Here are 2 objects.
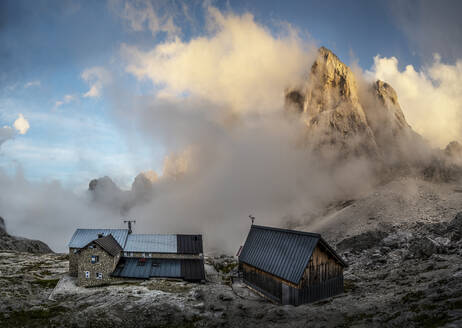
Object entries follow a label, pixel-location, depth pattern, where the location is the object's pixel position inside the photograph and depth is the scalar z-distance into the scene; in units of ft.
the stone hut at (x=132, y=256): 147.74
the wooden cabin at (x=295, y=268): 98.68
